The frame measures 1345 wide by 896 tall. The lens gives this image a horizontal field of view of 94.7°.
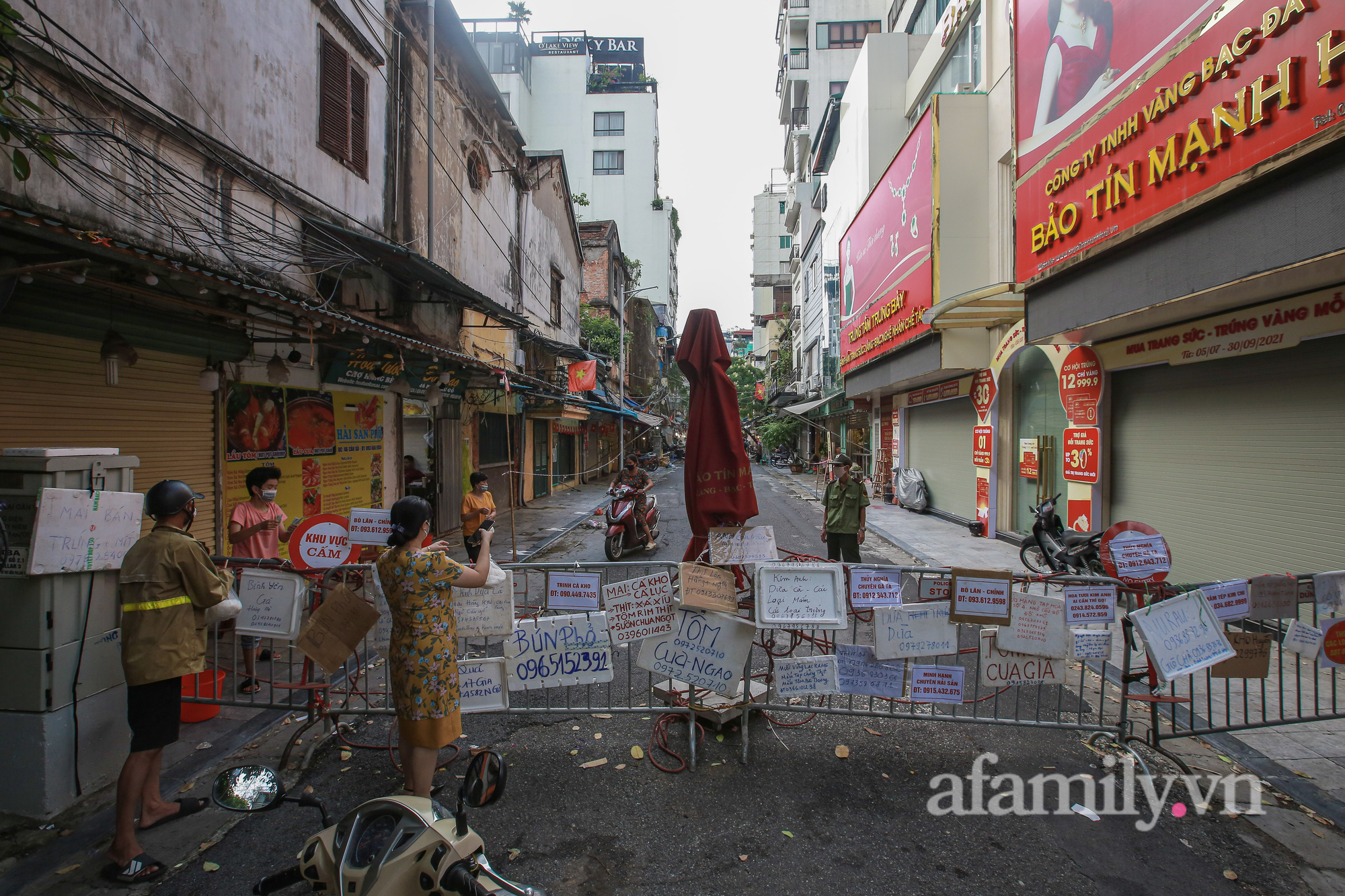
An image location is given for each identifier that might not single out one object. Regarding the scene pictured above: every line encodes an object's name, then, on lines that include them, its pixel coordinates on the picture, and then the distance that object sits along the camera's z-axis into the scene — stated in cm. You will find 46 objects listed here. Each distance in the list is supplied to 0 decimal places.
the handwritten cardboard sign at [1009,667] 394
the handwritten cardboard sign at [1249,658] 385
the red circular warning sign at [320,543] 428
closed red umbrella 448
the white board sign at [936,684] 389
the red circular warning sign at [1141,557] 463
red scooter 1038
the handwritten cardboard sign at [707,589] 398
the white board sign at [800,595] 396
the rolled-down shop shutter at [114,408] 499
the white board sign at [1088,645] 397
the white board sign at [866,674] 395
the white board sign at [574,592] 408
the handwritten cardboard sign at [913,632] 391
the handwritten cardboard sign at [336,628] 363
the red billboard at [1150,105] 486
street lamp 2480
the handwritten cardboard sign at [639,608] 405
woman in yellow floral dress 305
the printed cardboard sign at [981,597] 389
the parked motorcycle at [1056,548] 814
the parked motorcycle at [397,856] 192
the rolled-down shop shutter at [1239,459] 591
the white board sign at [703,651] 399
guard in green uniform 754
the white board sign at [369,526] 432
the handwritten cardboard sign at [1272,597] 395
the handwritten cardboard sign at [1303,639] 388
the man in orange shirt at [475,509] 820
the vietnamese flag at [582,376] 1925
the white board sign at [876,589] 405
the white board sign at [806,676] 397
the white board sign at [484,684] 394
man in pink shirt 525
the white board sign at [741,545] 422
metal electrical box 323
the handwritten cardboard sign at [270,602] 401
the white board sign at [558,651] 404
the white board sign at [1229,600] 390
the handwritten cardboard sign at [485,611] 394
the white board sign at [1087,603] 393
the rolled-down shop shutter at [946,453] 1434
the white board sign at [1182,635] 379
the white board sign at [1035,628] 391
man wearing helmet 305
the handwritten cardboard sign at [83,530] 320
